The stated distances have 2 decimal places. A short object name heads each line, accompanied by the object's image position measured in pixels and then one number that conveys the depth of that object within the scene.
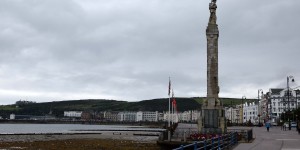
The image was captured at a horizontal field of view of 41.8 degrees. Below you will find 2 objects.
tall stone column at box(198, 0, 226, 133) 40.94
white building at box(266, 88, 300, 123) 166.62
